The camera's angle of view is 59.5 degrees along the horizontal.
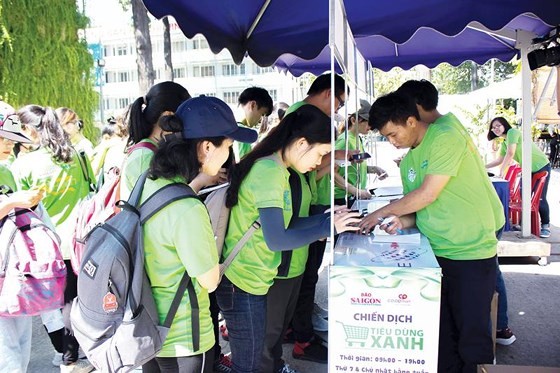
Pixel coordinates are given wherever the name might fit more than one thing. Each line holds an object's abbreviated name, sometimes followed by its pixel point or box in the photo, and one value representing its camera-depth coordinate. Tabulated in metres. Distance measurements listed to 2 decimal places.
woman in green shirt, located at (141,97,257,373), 1.51
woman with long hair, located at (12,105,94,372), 2.87
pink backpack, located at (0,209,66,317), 2.18
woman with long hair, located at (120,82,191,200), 2.28
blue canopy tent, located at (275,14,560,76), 4.73
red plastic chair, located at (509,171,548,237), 5.41
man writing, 2.10
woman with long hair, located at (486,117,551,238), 5.69
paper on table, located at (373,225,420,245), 2.06
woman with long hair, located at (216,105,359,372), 1.95
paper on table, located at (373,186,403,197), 3.71
